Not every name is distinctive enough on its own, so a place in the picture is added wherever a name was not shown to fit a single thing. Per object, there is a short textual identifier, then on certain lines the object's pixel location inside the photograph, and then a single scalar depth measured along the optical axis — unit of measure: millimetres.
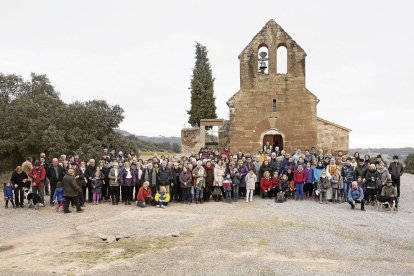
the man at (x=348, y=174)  14688
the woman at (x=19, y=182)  14047
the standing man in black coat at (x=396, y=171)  14949
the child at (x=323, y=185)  14773
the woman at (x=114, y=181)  14438
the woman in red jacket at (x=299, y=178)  15094
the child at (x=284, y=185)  15258
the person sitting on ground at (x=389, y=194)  13477
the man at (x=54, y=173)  14478
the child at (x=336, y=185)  14562
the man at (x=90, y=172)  14633
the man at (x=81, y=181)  13906
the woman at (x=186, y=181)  14711
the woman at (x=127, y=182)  14508
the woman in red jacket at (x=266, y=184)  15422
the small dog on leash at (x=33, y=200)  13930
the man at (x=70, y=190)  13078
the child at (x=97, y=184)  14539
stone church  20328
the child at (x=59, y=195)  13898
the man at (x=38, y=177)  13898
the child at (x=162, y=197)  14211
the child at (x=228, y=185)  14972
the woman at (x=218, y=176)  14977
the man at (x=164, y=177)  14543
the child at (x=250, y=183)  15133
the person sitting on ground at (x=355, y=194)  13664
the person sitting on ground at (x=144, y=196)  14156
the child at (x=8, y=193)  14133
